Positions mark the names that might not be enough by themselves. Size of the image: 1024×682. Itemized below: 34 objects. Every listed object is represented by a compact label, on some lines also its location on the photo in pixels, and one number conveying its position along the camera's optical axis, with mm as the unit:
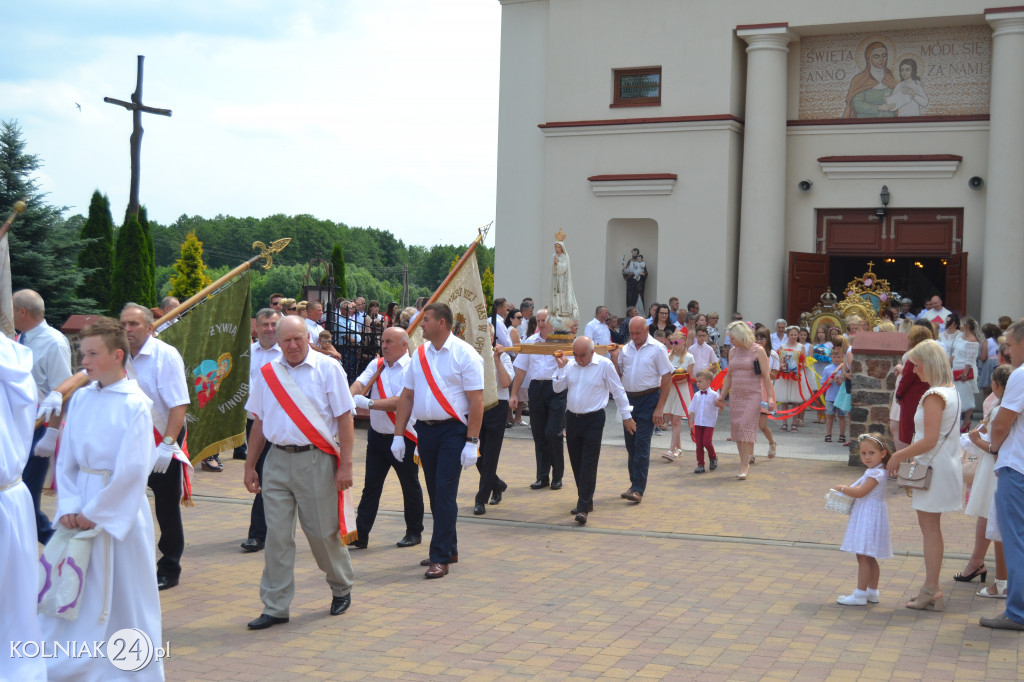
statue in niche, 26812
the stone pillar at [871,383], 14547
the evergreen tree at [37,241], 21484
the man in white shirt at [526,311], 21359
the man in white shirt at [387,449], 9570
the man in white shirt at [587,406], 11062
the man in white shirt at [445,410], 8586
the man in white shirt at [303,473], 7137
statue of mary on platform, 21844
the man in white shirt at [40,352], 8188
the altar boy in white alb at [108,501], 5270
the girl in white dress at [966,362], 17469
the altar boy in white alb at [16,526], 5055
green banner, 10266
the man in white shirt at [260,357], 9344
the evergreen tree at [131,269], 27547
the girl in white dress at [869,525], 7742
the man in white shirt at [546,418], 12523
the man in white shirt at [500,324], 17750
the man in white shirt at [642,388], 12000
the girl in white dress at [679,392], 15219
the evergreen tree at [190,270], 41500
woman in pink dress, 13516
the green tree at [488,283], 51688
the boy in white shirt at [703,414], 14047
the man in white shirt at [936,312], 21297
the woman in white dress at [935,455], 7695
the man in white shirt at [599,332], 19766
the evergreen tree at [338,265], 38625
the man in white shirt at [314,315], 15414
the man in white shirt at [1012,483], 7094
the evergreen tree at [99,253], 27125
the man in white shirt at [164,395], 7824
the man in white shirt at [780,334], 21020
